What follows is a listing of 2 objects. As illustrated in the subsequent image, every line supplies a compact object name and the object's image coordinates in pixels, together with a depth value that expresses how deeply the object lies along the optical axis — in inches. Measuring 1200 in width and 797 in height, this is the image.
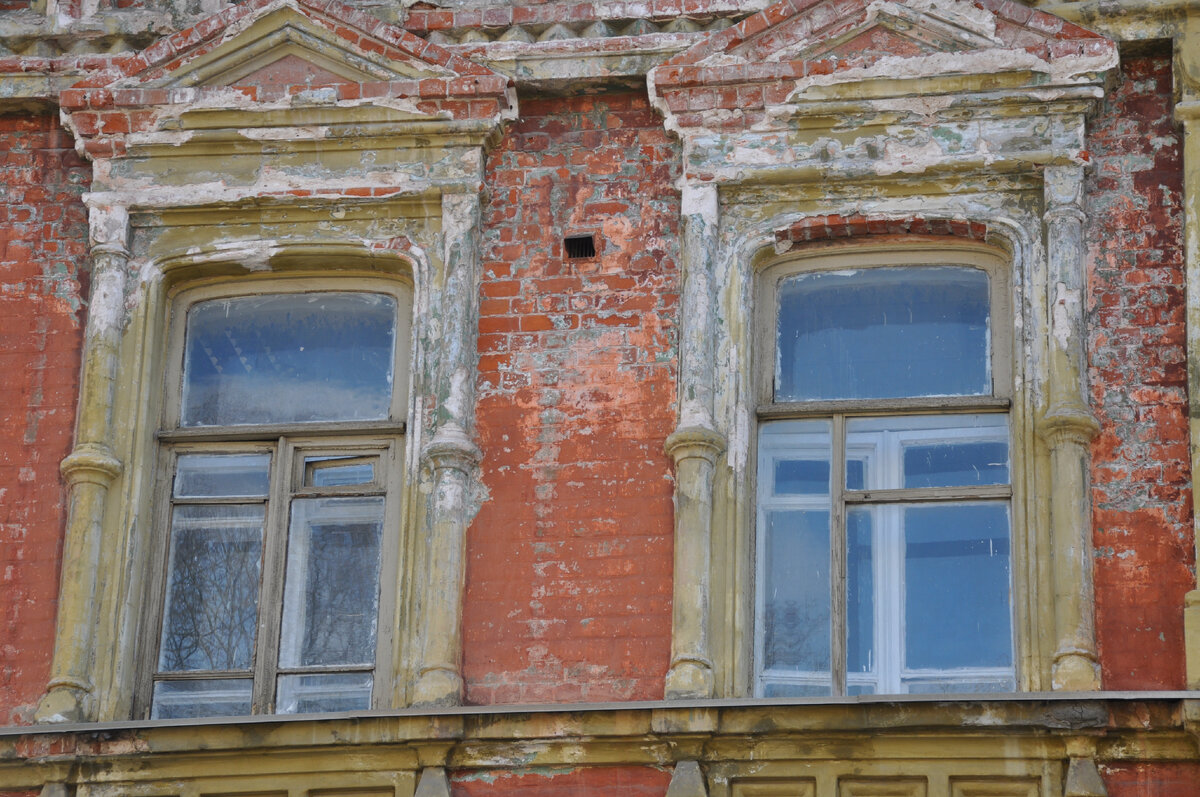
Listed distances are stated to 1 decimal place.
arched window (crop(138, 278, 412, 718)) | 760.3
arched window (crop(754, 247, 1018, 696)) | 733.9
